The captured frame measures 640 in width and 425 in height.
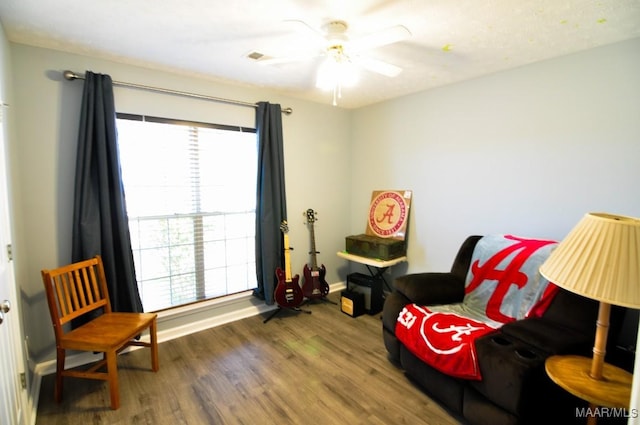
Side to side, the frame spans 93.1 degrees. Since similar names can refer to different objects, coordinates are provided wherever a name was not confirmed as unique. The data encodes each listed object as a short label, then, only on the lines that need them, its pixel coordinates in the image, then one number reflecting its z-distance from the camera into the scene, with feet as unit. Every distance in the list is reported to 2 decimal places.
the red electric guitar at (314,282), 10.95
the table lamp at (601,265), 3.77
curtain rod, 7.04
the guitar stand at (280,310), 10.32
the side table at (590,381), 4.02
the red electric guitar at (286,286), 10.08
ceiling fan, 5.11
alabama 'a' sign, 10.92
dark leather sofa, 4.85
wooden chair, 6.13
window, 8.35
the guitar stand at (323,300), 11.57
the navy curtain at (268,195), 10.08
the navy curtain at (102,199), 7.18
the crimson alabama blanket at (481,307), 5.87
